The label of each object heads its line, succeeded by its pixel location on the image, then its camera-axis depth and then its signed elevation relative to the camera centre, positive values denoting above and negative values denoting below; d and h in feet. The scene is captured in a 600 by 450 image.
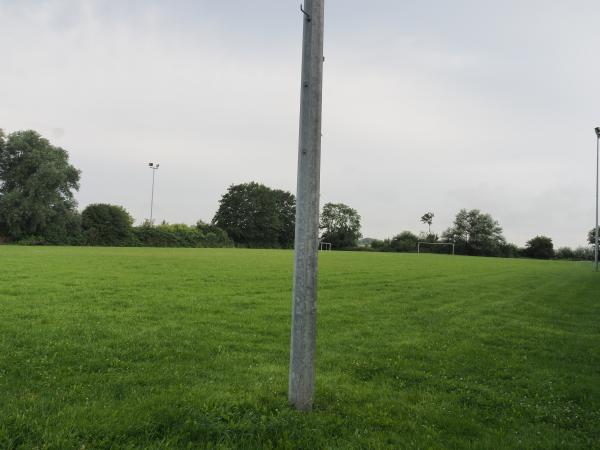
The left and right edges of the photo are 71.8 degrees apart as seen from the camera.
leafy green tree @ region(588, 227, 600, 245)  369.36 +20.61
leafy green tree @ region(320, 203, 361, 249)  427.41 +31.54
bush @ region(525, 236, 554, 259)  334.03 +8.11
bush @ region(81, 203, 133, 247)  225.76 +10.43
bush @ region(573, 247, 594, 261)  313.12 +4.18
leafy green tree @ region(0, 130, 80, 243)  198.39 +26.05
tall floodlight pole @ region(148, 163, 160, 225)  273.95 +51.77
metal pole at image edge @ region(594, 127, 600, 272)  123.87 +31.90
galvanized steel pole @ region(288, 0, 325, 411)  13.78 +1.14
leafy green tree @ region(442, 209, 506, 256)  354.95 +19.83
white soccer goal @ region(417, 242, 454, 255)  338.42 +9.37
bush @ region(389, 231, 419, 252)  349.41 +8.81
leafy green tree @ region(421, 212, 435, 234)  469.69 +41.26
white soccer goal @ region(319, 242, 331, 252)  380.52 +4.80
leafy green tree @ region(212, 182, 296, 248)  353.92 +26.95
